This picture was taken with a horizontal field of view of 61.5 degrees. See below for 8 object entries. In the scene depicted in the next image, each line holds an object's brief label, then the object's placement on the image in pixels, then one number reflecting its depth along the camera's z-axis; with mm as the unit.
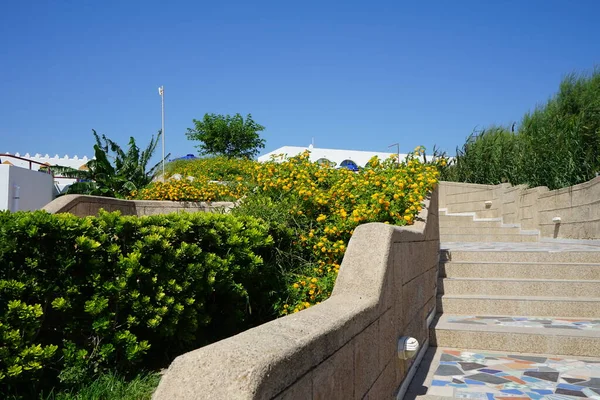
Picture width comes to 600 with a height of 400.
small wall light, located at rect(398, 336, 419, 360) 3590
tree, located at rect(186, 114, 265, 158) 36375
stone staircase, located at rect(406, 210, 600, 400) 4074
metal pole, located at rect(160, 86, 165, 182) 27953
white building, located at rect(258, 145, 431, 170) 41478
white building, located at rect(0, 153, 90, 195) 39919
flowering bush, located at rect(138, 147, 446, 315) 5238
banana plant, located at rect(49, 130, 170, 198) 15438
